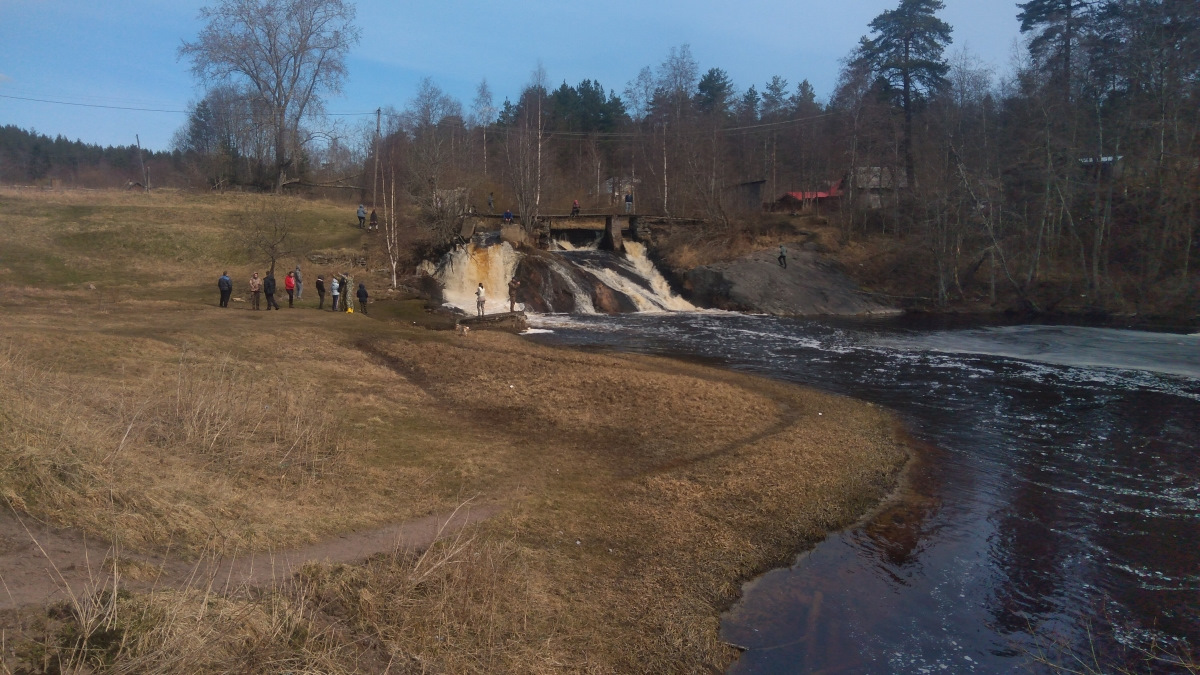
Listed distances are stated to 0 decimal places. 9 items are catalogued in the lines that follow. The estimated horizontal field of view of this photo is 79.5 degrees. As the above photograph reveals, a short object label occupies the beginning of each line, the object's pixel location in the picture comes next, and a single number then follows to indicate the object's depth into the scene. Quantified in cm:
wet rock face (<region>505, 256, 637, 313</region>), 3472
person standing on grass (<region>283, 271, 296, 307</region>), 2666
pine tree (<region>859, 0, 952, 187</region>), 4772
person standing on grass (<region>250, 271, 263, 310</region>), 2539
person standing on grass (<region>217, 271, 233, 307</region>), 2492
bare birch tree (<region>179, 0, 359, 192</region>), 4694
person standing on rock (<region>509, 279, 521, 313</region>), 3354
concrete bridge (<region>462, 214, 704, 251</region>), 4253
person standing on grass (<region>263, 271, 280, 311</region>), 2529
